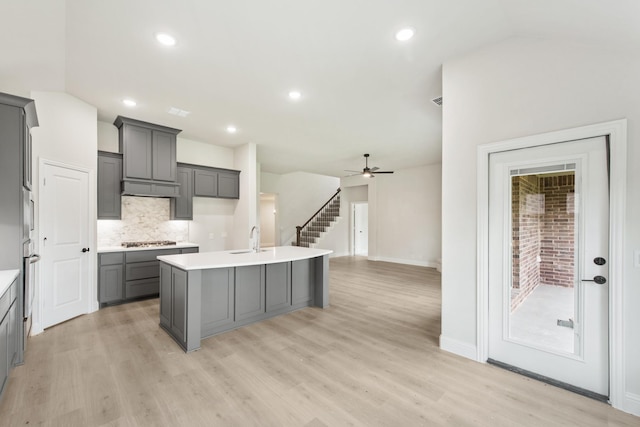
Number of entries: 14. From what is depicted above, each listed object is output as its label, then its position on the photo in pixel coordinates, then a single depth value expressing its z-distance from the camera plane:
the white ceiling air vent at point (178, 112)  4.25
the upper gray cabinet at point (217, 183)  5.64
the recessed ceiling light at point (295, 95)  3.70
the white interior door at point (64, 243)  3.53
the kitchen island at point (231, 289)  2.97
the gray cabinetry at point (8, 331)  2.08
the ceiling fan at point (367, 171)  6.73
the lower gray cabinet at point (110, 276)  4.27
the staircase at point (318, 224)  10.10
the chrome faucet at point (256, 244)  4.19
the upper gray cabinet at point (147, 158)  4.59
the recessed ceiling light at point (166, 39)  2.54
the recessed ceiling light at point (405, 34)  2.46
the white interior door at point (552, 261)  2.19
